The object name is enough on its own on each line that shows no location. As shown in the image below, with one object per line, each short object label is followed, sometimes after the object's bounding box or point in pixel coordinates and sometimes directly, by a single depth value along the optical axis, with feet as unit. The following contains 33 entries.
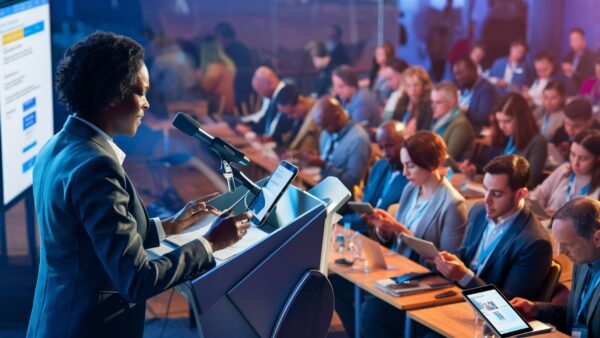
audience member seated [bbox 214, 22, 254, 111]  34.50
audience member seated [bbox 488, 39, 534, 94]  36.52
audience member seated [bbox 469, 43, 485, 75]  39.06
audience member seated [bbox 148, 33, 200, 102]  32.73
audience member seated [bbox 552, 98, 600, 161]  23.43
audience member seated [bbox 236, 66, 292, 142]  27.17
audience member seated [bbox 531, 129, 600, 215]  17.39
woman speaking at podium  6.27
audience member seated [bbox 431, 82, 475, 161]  24.35
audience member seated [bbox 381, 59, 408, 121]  31.55
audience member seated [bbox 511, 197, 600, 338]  9.97
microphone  7.49
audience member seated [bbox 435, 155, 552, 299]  11.73
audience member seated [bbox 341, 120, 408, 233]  17.25
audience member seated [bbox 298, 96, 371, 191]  20.77
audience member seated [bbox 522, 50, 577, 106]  33.76
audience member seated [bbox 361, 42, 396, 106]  36.40
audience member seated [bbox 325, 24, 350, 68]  37.65
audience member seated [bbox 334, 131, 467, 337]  13.91
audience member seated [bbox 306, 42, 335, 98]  36.50
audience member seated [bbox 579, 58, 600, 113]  32.54
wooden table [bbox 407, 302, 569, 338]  10.47
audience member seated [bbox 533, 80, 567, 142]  26.48
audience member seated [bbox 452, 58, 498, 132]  32.37
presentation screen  13.97
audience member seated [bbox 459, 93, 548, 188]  21.63
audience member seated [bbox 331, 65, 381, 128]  30.17
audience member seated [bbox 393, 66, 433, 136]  28.17
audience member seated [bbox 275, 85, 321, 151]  25.85
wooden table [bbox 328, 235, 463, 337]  11.73
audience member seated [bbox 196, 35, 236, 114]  34.14
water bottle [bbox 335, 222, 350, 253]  14.84
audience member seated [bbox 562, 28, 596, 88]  35.01
